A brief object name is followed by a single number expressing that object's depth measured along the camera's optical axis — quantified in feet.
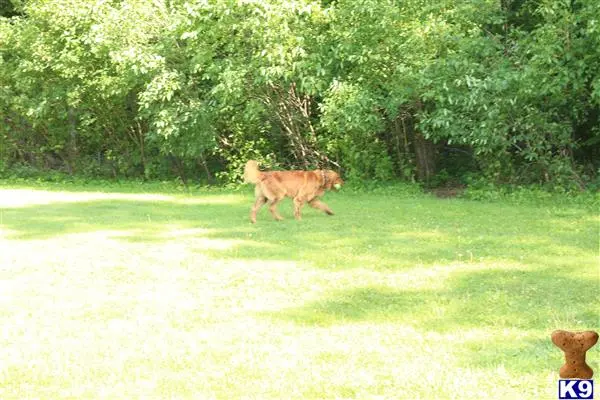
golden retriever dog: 41.01
